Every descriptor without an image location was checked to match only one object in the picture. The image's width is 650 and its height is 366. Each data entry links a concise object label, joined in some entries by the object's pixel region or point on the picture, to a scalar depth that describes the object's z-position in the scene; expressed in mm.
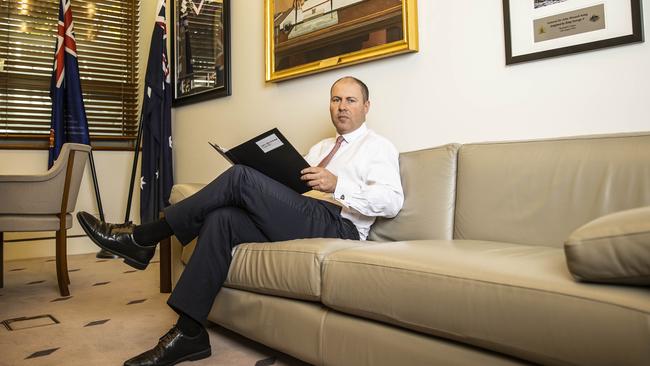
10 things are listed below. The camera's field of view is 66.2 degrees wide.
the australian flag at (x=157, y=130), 3842
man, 1664
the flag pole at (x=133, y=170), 4020
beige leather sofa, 971
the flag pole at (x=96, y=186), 4016
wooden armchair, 2619
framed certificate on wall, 1758
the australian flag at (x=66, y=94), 3785
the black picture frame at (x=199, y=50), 3471
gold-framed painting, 2363
